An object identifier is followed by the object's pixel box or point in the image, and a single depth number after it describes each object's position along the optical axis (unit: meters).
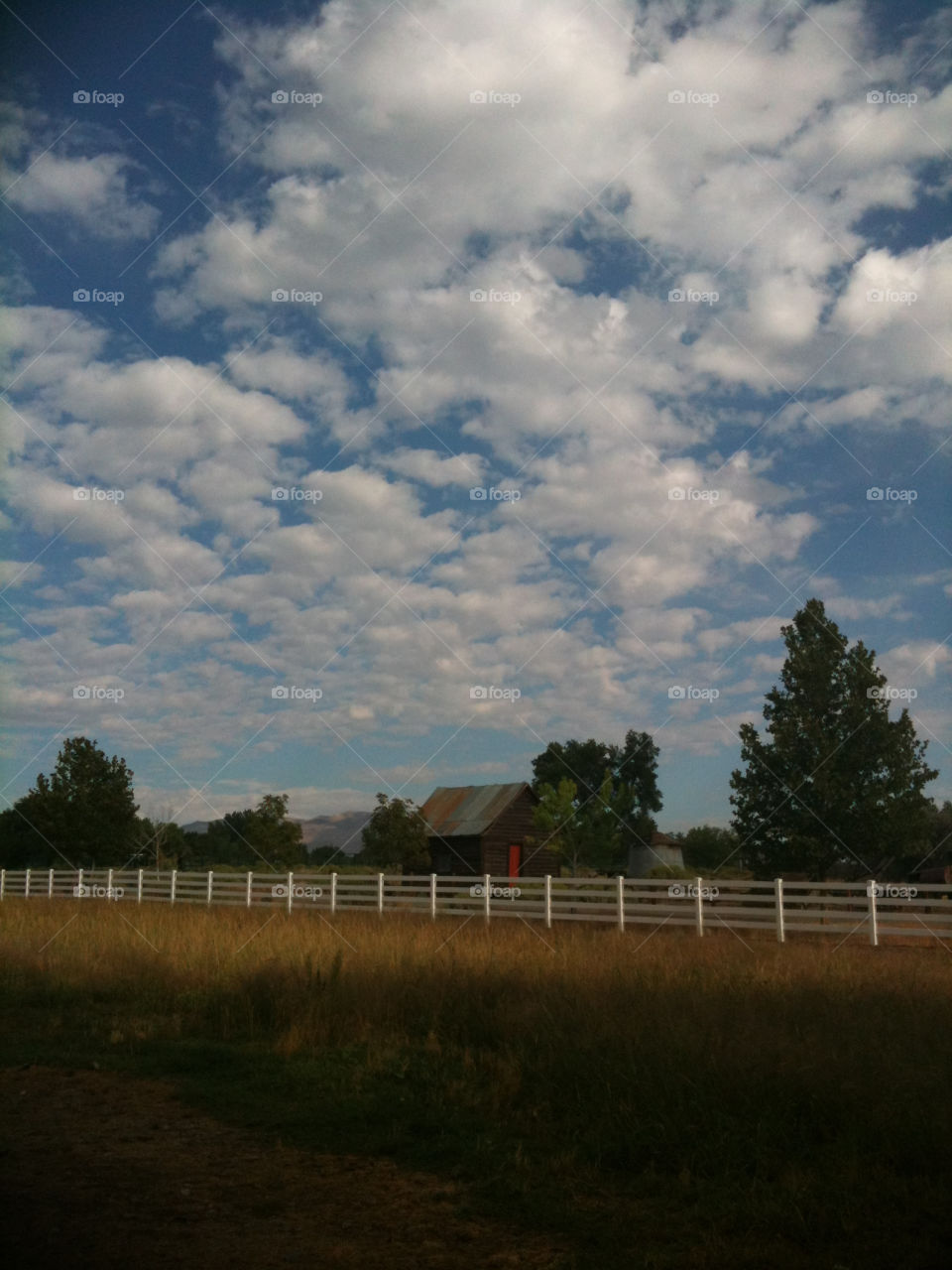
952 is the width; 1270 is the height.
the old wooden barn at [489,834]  49.41
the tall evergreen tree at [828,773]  41.47
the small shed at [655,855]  71.12
